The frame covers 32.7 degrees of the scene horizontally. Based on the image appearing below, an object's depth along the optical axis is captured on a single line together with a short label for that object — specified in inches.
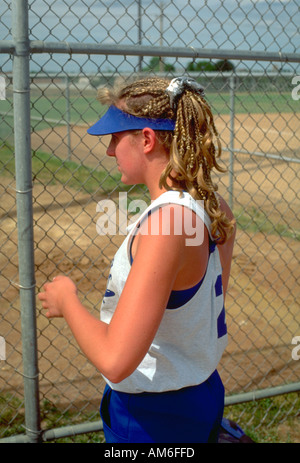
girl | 53.0
